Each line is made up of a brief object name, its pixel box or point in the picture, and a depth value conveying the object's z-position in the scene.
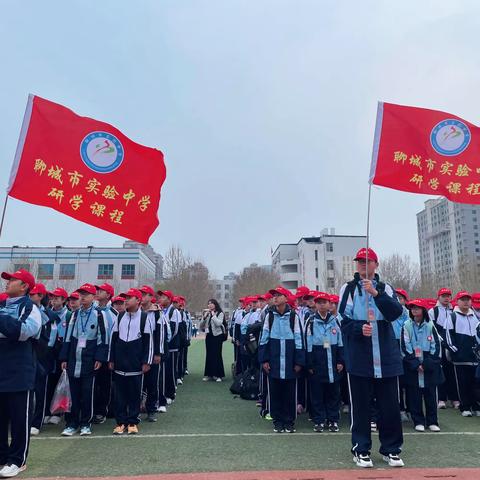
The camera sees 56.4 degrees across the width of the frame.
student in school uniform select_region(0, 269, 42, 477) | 4.76
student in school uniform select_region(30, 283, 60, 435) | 6.73
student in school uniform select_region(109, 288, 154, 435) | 6.76
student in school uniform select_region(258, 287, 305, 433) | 6.80
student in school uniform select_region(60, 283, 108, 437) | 6.67
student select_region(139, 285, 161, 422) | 7.55
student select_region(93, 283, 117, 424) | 7.46
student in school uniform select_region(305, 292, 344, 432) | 6.93
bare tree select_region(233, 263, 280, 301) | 59.41
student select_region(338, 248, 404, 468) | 5.03
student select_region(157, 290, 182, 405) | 9.35
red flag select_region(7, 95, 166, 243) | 6.21
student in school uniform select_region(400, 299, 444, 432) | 6.99
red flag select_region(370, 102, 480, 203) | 6.52
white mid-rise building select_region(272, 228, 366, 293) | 70.44
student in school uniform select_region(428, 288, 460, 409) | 8.60
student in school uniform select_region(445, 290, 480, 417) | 8.04
